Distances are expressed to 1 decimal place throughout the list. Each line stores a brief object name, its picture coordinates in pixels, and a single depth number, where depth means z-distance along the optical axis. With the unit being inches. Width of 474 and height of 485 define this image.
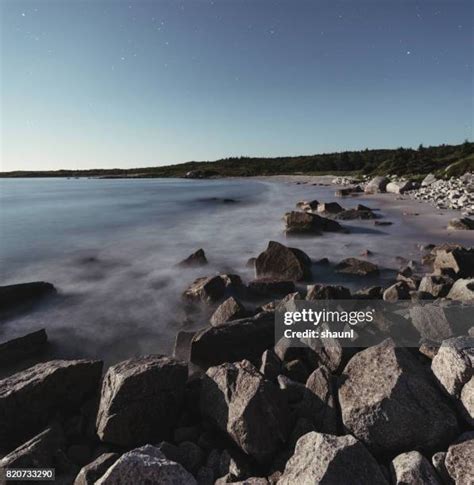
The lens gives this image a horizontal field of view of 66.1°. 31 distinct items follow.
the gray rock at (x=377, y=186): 1386.6
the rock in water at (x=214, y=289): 299.9
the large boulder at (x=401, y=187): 1283.2
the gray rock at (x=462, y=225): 539.8
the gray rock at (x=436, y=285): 248.8
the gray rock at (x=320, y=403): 138.6
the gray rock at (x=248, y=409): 129.9
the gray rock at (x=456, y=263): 299.0
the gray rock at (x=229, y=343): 197.0
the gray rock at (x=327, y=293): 242.3
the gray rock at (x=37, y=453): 129.0
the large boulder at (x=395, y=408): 126.4
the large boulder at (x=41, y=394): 151.0
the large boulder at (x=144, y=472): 108.9
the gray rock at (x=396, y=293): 243.3
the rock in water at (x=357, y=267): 355.6
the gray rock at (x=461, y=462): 107.8
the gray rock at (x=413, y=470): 108.9
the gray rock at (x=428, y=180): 1290.6
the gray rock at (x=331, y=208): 789.5
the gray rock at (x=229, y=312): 237.0
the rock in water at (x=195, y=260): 425.1
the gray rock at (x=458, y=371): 130.9
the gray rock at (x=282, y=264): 347.6
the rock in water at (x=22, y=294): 308.8
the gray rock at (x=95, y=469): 119.5
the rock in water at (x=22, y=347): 215.6
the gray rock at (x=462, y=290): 219.8
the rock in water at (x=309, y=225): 593.3
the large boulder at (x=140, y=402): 140.6
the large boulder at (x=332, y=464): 105.3
